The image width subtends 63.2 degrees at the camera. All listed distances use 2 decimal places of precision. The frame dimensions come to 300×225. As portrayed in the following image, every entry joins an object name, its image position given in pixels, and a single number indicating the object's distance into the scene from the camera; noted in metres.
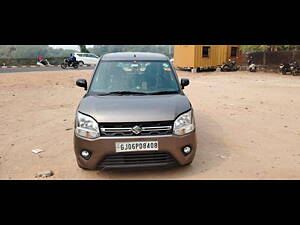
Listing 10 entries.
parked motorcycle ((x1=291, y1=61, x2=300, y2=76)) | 18.06
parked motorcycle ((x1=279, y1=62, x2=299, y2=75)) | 18.24
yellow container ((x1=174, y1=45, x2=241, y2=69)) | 20.90
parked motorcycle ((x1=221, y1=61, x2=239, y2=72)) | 21.47
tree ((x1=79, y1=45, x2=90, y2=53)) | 39.44
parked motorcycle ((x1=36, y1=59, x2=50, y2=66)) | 32.53
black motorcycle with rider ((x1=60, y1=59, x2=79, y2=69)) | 26.23
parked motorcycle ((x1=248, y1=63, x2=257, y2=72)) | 20.97
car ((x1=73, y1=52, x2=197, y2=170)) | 3.16
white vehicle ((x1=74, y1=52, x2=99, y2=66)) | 31.28
